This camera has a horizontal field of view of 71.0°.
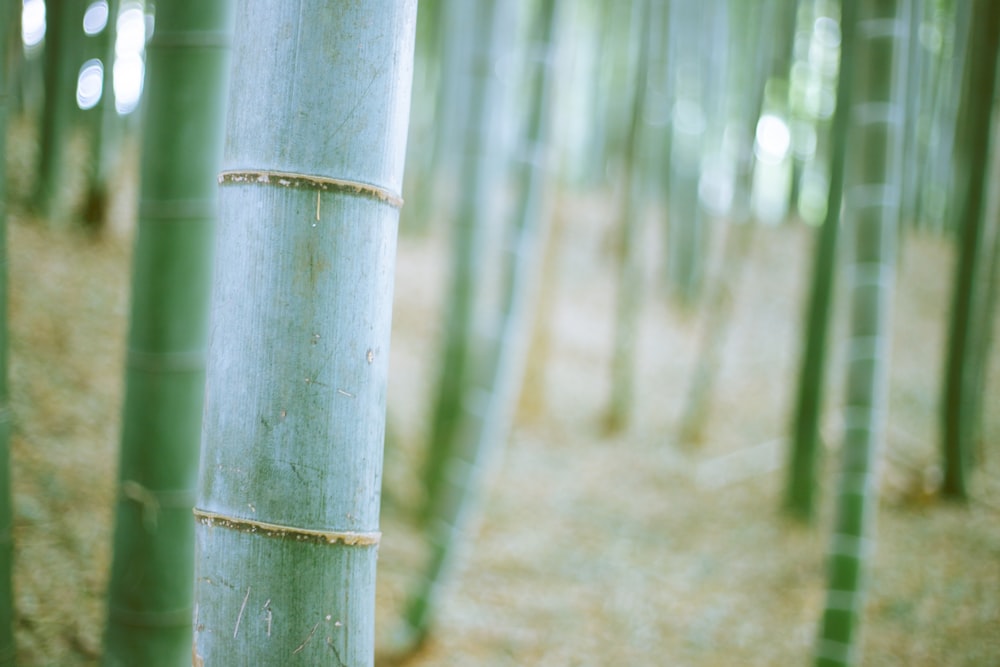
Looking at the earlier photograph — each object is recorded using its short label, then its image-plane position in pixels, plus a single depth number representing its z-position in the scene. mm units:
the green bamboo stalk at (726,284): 6254
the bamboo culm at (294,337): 664
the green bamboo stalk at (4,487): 1422
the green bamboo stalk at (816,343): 4832
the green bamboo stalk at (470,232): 4766
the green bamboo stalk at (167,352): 1583
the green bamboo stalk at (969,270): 4609
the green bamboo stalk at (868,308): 2361
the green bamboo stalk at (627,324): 6785
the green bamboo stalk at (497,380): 2863
